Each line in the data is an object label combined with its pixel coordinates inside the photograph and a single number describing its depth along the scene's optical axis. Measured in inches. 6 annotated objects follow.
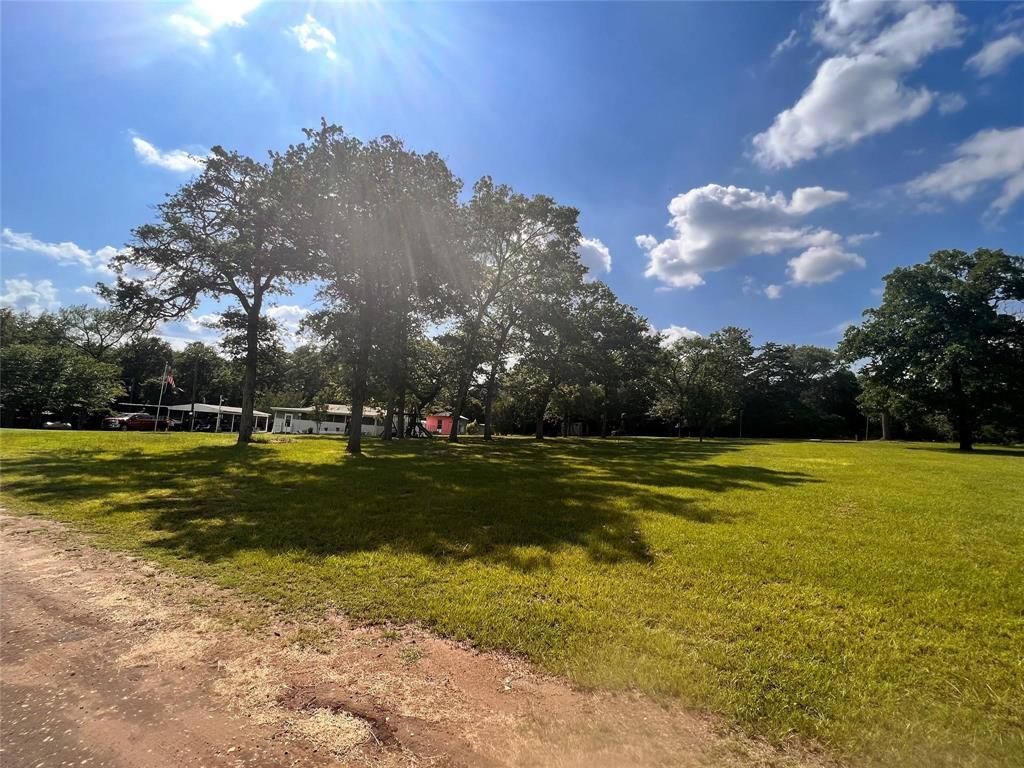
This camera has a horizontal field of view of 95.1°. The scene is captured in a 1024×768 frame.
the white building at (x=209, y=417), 2081.7
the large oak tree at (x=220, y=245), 810.2
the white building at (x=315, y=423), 2133.4
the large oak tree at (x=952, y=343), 1167.6
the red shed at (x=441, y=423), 2954.7
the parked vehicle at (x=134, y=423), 1662.2
